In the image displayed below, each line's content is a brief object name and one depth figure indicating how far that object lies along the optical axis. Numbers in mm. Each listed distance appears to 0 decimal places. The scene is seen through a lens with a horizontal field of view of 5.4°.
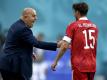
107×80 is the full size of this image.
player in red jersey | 16027
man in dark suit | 15949
